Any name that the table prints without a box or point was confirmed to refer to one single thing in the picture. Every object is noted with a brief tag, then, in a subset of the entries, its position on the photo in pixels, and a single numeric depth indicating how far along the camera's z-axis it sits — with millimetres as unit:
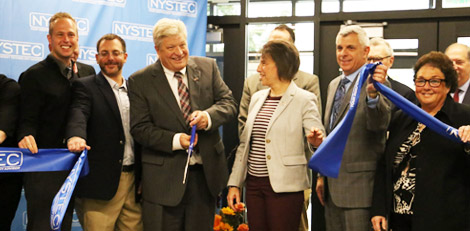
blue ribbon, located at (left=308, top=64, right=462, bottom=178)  3102
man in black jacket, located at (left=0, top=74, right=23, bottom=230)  3613
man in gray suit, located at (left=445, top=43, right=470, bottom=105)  4312
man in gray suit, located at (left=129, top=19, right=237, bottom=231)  3475
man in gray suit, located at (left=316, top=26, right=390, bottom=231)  3279
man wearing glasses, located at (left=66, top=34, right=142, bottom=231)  3682
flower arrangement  4617
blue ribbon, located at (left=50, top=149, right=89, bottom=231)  3400
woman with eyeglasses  2891
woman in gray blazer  3498
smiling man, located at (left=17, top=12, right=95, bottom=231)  3539
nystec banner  4738
